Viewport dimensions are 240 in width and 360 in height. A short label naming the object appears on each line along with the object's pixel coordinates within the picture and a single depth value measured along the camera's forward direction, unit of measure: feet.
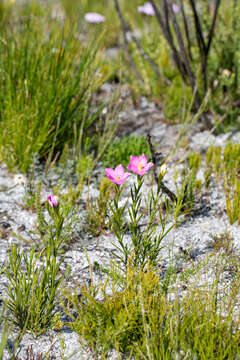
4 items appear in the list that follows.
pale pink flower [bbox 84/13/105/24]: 25.73
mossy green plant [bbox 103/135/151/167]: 17.72
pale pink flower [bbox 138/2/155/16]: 25.14
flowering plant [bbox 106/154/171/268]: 11.44
